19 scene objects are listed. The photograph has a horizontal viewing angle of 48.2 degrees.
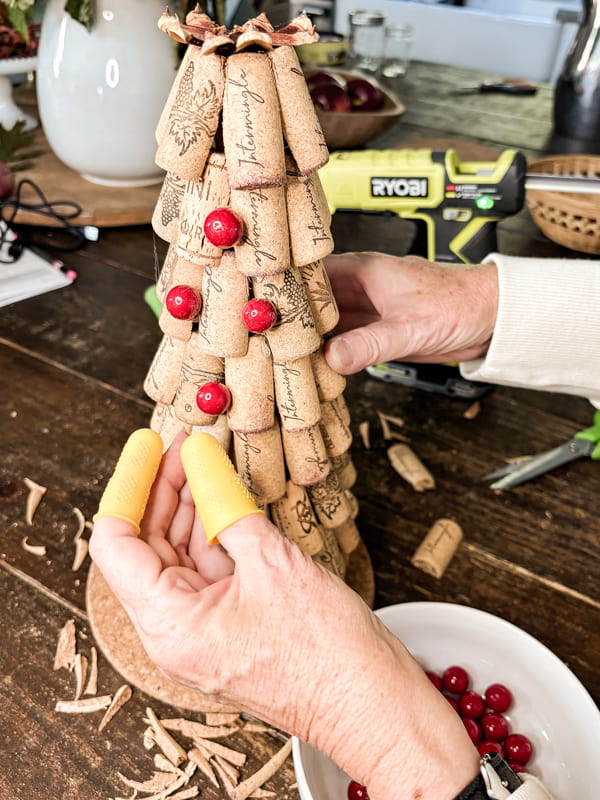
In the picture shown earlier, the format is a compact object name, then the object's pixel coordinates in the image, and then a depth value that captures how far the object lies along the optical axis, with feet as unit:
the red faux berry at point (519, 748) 1.77
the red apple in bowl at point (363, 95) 4.69
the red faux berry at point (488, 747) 1.80
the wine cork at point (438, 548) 2.24
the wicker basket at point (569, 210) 3.62
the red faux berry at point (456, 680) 1.90
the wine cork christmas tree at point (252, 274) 1.39
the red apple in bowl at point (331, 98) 4.54
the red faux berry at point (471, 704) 1.86
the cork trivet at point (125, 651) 1.86
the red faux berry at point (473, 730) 1.83
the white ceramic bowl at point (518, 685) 1.59
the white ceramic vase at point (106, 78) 3.49
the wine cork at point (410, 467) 2.54
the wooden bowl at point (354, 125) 4.42
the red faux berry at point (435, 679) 1.91
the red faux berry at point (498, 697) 1.85
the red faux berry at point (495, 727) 1.83
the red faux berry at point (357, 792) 1.66
